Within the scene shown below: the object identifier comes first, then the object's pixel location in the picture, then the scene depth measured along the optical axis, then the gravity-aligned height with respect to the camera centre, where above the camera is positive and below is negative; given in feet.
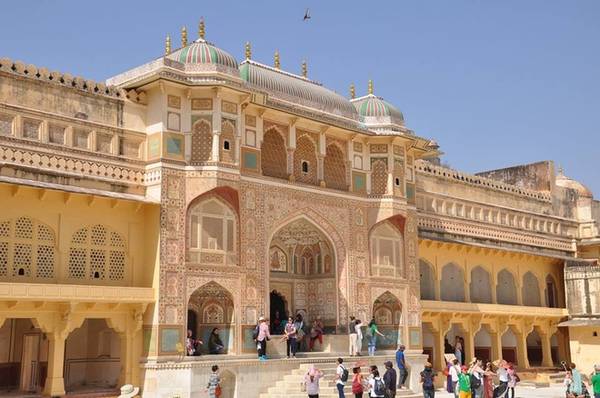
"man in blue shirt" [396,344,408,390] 61.93 -2.54
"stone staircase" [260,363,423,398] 58.39 -3.96
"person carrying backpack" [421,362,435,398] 52.11 -3.30
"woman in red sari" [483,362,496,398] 52.21 -3.34
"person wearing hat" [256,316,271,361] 60.49 -0.29
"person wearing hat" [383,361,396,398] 47.37 -2.85
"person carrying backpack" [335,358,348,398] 50.78 -2.84
